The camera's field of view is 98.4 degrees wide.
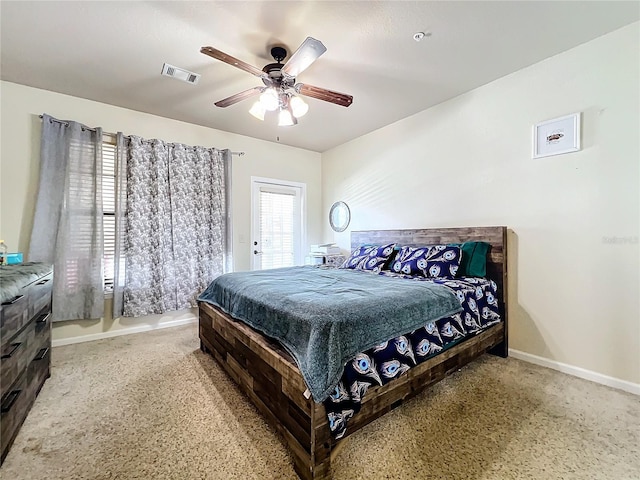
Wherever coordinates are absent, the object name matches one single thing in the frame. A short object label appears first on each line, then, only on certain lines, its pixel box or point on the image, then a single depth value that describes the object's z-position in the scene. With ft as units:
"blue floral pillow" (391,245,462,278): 8.57
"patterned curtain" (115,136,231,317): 10.59
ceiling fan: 6.44
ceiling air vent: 8.11
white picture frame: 7.45
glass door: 14.15
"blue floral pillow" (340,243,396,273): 10.37
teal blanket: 4.27
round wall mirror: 14.76
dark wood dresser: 4.45
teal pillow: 8.66
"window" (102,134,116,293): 10.39
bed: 4.12
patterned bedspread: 4.30
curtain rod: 9.33
